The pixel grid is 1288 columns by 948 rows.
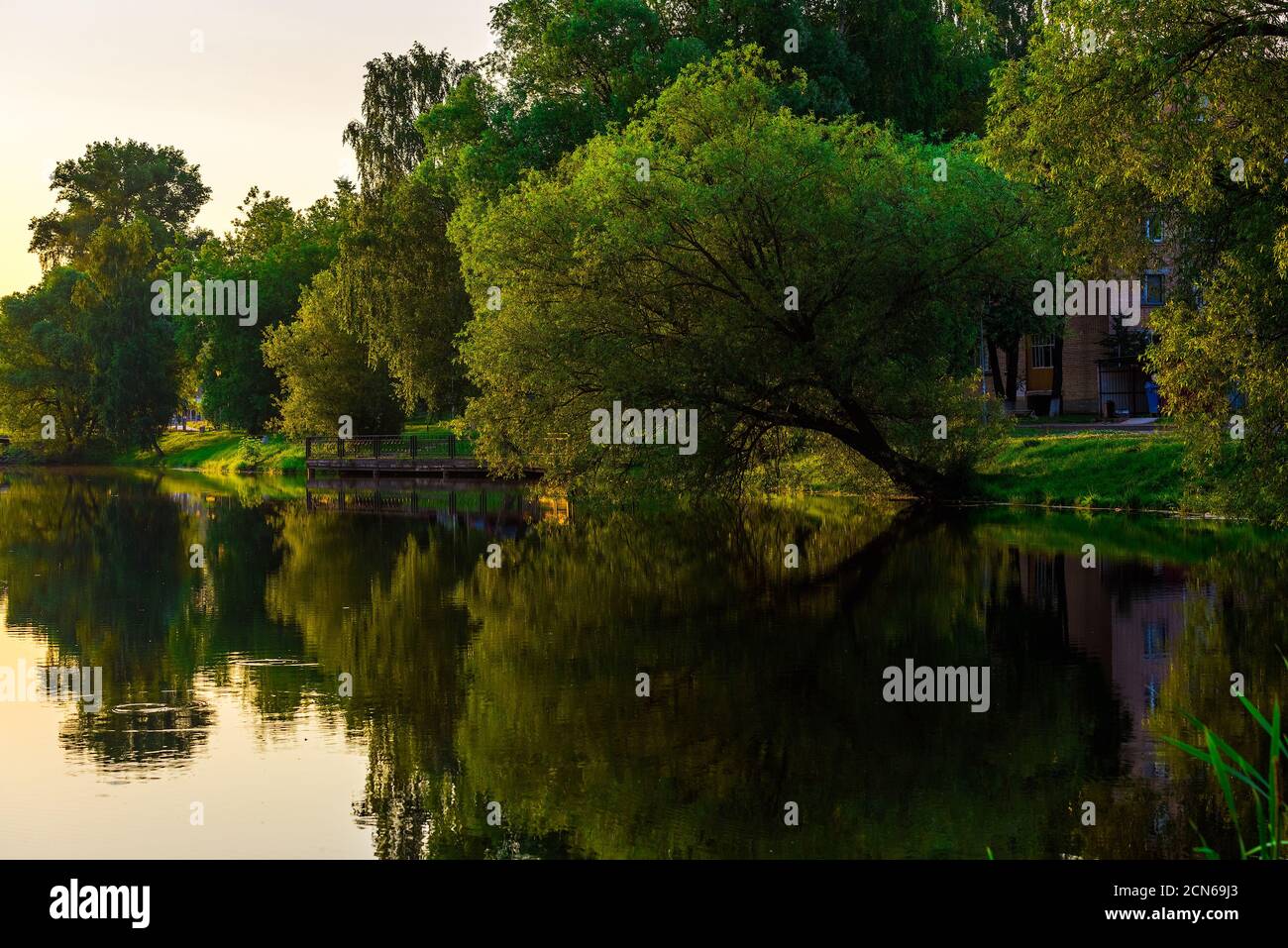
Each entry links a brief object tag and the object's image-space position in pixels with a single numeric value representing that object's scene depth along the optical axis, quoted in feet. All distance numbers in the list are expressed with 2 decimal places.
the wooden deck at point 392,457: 237.45
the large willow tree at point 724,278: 113.80
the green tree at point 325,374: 256.93
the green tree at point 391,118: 219.82
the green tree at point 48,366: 347.36
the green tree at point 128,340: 329.11
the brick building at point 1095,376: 223.71
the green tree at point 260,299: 293.84
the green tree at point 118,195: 445.00
